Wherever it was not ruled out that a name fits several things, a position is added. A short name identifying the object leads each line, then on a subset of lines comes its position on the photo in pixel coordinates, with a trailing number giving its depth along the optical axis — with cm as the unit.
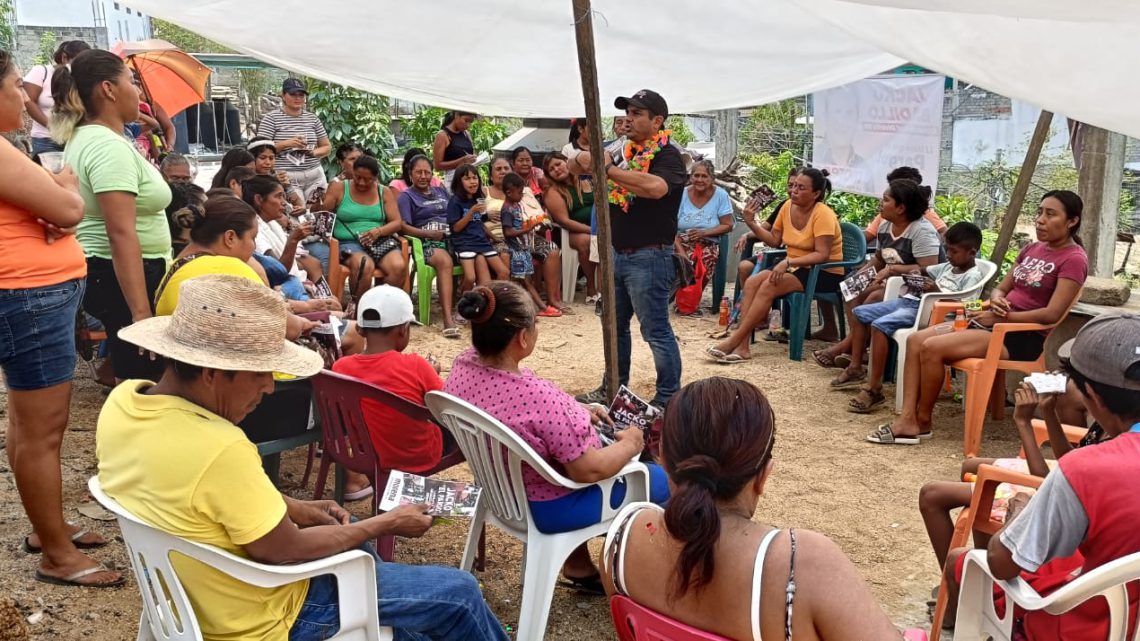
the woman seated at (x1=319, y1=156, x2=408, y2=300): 753
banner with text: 841
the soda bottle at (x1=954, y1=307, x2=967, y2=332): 514
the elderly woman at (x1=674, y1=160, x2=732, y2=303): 793
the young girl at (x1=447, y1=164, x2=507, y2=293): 802
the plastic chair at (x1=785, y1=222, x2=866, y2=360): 686
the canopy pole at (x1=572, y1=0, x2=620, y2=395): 372
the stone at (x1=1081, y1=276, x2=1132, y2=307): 505
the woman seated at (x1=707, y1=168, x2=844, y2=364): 673
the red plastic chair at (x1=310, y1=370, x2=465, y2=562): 322
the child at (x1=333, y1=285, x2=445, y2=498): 330
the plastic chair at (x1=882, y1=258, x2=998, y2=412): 556
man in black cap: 464
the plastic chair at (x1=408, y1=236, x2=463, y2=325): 790
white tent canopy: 320
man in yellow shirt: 193
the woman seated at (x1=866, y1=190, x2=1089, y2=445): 462
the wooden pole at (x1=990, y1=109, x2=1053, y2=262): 589
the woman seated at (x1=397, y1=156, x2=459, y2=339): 794
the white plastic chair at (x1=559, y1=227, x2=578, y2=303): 879
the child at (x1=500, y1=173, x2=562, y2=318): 824
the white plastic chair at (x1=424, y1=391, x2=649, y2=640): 281
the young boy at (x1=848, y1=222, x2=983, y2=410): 572
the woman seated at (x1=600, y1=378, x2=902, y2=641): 168
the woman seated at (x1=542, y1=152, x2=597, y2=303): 869
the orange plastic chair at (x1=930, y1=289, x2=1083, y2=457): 482
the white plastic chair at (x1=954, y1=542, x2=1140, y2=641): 201
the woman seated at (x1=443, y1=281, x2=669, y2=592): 286
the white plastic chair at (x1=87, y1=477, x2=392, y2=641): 195
